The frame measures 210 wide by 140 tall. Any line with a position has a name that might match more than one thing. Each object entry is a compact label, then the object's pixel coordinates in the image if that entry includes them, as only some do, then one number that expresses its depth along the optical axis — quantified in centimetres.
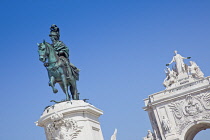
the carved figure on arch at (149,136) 5350
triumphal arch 5001
